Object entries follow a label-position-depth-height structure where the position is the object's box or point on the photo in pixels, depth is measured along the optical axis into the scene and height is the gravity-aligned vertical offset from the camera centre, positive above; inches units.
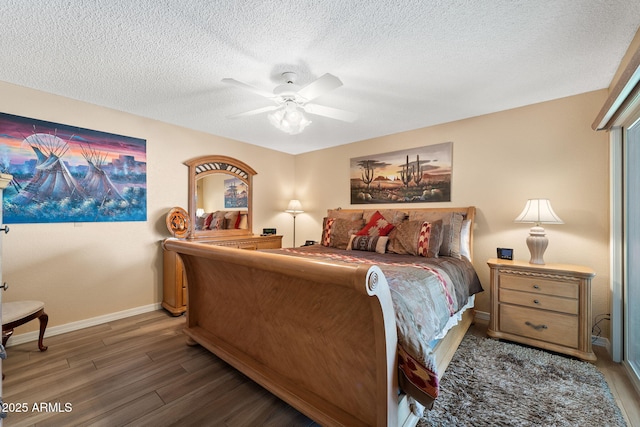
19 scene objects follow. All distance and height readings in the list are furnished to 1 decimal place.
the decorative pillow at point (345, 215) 138.9 -1.2
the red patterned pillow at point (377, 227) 118.8 -6.6
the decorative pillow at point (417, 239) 101.9 -10.7
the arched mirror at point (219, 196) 141.9 +9.7
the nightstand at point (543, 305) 82.4 -31.9
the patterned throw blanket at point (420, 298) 44.5 -21.6
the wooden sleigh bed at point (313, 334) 43.9 -27.5
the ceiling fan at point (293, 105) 76.5 +36.5
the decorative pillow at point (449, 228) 106.3 -6.5
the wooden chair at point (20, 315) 76.0 -31.6
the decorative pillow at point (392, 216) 125.3 -1.6
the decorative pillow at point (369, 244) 113.4 -13.9
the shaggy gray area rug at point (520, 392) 58.0 -46.5
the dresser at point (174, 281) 119.6 -32.7
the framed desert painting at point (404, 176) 128.3 +20.4
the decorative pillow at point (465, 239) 109.5 -11.6
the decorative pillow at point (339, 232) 127.8 -9.7
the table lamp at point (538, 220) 92.0 -2.7
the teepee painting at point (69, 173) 92.7 +16.1
